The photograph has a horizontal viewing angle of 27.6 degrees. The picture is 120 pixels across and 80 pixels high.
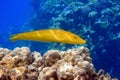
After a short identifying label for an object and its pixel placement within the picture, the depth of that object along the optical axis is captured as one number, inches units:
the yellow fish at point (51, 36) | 85.0
